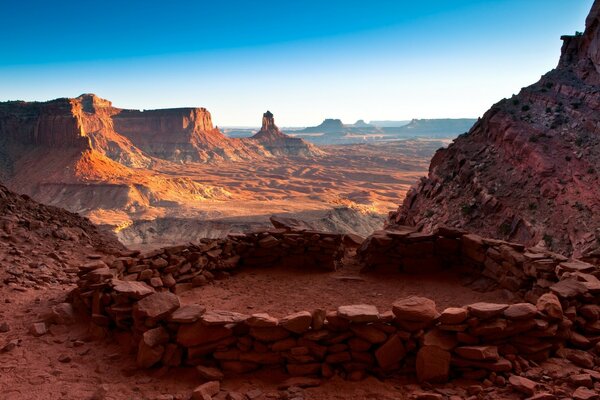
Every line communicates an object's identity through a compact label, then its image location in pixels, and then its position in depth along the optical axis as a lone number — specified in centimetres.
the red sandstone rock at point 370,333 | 623
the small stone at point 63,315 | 783
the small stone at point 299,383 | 593
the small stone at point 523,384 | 536
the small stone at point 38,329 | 739
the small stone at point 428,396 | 545
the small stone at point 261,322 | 632
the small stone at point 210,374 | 612
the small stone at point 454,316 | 618
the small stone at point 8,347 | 674
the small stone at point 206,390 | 552
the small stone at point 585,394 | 514
